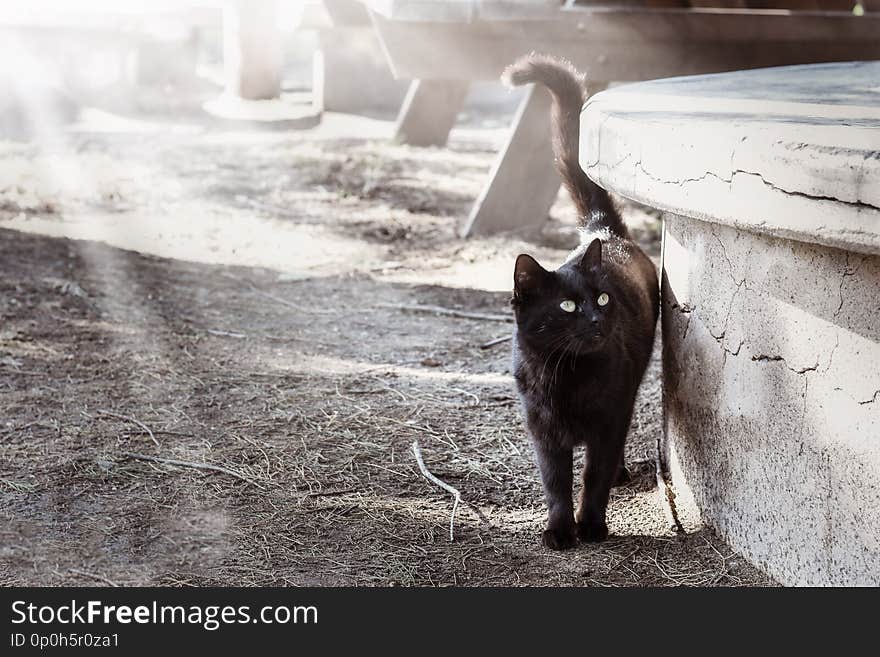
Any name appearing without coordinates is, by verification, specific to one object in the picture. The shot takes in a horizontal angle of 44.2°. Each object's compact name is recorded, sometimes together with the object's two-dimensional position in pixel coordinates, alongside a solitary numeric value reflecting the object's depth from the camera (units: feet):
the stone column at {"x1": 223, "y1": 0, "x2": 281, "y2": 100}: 30.91
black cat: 8.54
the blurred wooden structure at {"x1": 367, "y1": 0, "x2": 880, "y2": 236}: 18.35
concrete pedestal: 7.09
